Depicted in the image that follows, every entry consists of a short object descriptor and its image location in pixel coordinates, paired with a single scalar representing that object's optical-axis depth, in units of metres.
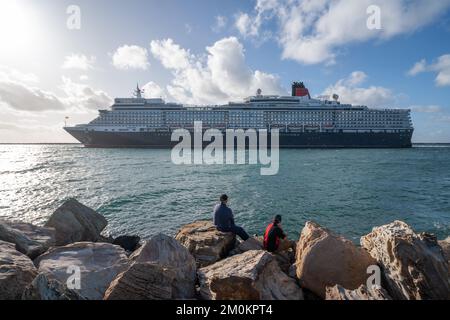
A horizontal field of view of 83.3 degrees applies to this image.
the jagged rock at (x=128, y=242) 8.68
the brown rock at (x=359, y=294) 3.38
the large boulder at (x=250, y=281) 3.83
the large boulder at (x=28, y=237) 5.84
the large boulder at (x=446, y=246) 5.88
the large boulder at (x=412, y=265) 3.70
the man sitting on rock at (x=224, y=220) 6.68
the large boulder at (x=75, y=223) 7.59
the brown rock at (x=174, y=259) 4.27
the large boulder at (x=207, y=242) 5.72
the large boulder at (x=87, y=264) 4.40
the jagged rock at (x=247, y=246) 6.12
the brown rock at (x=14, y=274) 3.77
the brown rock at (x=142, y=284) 3.61
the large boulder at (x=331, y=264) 4.33
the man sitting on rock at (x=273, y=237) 5.88
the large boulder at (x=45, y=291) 3.20
